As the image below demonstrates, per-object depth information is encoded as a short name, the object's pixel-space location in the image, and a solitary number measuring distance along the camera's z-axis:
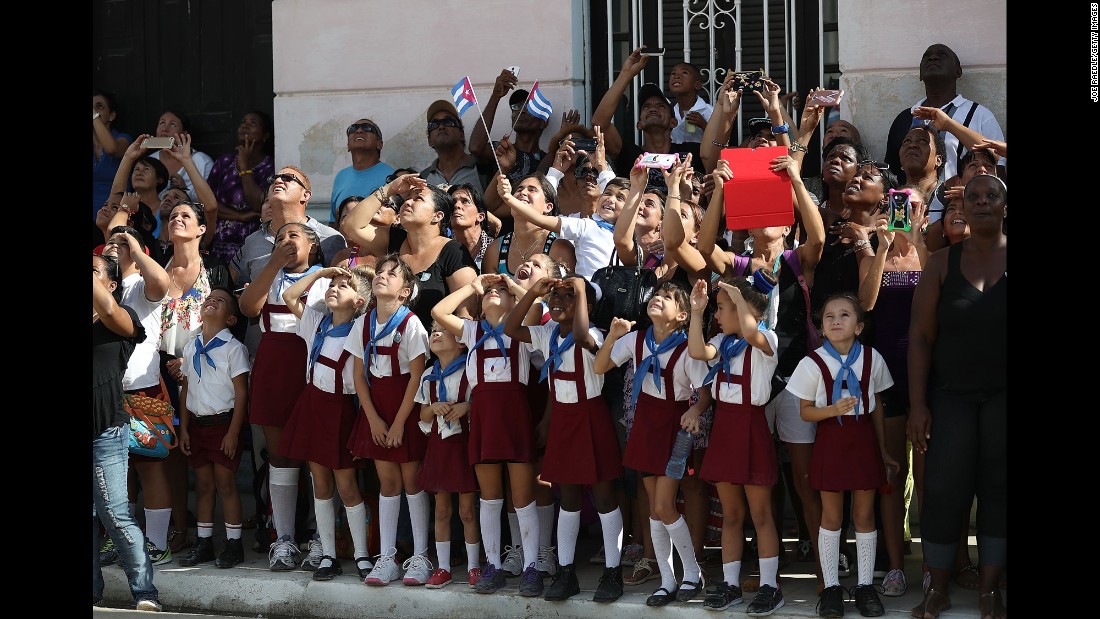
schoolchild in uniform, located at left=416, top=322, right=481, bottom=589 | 6.61
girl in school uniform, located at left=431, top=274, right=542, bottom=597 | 6.49
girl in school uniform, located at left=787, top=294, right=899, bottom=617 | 5.91
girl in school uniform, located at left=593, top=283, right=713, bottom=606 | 6.16
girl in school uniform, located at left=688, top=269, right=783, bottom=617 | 5.99
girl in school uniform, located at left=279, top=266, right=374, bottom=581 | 6.90
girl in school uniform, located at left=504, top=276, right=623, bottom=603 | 6.32
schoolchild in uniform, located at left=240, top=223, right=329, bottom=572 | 7.16
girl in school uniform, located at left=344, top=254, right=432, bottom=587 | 6.75
